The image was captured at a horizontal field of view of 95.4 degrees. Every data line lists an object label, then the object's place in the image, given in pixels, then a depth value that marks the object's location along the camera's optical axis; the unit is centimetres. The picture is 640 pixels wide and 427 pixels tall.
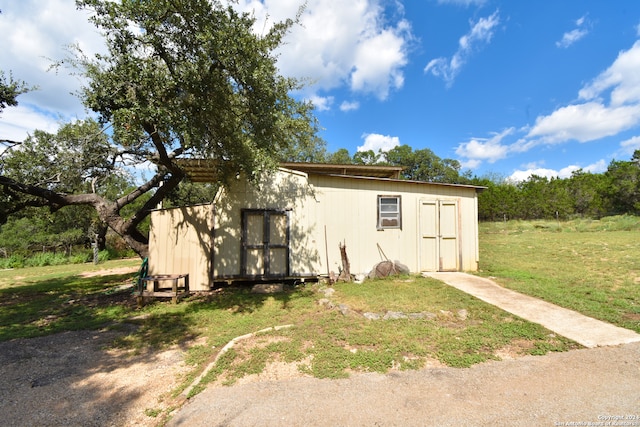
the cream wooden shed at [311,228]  759
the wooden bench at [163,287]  639
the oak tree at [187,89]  484
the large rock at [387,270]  784
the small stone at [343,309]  513
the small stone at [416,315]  475
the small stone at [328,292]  656
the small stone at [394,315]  477
